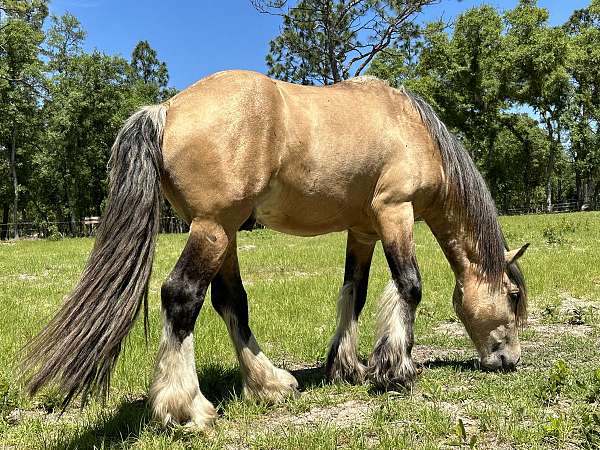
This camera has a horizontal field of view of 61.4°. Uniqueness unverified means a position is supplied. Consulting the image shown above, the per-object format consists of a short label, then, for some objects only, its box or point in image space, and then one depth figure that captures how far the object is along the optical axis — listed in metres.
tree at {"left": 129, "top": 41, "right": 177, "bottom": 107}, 46.91
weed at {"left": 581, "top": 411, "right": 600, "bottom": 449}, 2.86
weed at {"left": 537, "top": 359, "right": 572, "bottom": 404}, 3.69
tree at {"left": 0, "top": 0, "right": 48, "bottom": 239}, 33.53
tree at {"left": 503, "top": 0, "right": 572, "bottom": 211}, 35.81
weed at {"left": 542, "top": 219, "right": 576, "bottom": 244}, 15.70
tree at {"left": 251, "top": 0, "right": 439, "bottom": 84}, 25.27
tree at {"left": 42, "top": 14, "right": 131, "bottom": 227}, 37.12
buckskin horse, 3.20
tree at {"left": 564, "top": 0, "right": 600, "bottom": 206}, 39.28
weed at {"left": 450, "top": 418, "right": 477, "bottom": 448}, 3.03
